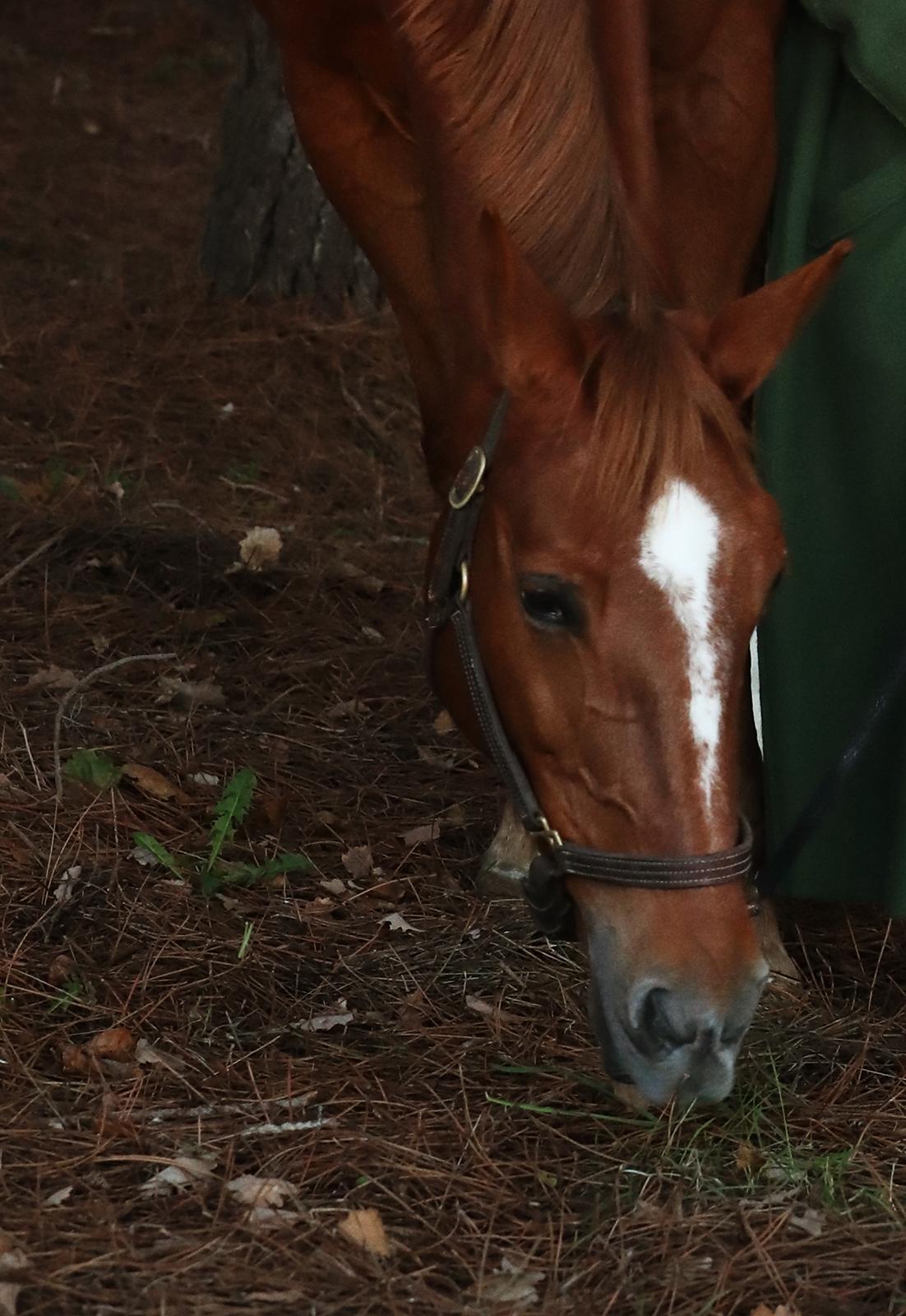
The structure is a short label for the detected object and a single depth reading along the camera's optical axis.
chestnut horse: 4.23
